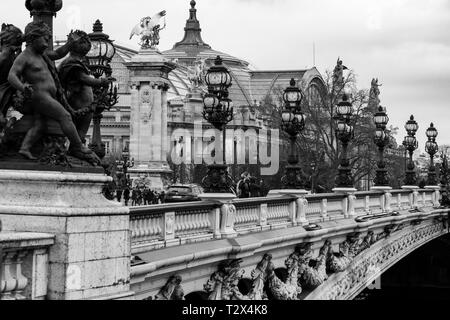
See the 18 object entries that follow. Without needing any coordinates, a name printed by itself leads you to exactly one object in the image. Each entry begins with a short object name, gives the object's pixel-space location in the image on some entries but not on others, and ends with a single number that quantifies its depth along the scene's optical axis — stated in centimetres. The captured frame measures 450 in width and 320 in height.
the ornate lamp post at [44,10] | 1221
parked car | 3883
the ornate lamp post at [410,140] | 4606
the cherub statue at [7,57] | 1183
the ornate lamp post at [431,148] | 5097
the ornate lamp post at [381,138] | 3784
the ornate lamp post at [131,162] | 5052
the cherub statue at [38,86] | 1150
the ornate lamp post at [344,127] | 3262
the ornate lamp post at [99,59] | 1945
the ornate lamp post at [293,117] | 2627
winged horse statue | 8650
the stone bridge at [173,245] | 1084
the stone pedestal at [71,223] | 1085
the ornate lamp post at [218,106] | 1898
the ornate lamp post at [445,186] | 5019
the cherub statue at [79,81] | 1251
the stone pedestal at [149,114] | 8444
